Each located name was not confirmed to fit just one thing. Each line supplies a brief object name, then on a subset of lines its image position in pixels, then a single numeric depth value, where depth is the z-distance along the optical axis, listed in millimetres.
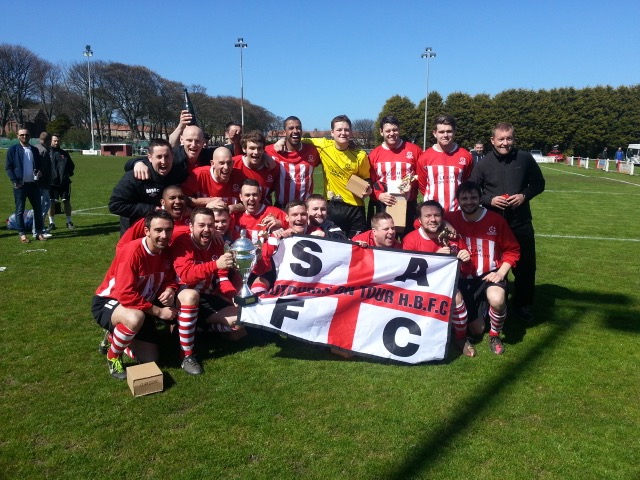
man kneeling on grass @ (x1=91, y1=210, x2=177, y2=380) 3963
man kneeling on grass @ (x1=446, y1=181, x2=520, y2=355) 4750
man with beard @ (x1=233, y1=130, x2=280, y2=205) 5352
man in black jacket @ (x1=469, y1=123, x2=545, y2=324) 5166
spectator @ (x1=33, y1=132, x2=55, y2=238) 9883
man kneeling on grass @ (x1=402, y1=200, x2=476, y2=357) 4582
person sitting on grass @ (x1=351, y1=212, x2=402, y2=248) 4734
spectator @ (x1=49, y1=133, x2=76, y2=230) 10781
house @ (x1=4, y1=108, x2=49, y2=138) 71500
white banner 4289
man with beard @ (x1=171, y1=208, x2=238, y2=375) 4199
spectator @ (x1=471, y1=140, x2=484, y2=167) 15041
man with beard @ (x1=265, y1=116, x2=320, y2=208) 5836
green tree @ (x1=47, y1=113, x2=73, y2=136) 69375
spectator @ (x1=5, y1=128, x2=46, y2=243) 9195
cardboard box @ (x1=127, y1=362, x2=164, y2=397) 3717
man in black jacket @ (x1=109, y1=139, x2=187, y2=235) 4828
